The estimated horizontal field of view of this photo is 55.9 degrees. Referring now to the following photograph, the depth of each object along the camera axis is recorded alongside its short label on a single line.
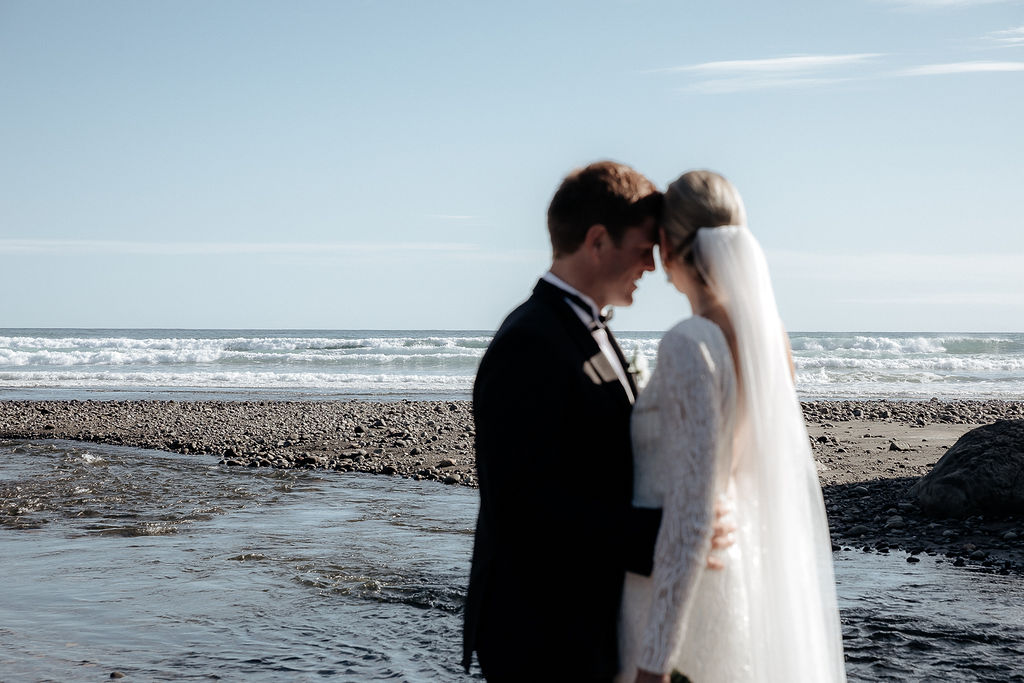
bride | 2.37
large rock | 8.88
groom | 2.47
